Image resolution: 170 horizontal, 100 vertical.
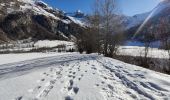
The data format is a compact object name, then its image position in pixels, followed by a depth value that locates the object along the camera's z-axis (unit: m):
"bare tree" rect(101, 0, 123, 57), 11.42
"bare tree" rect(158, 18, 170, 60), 6.60
